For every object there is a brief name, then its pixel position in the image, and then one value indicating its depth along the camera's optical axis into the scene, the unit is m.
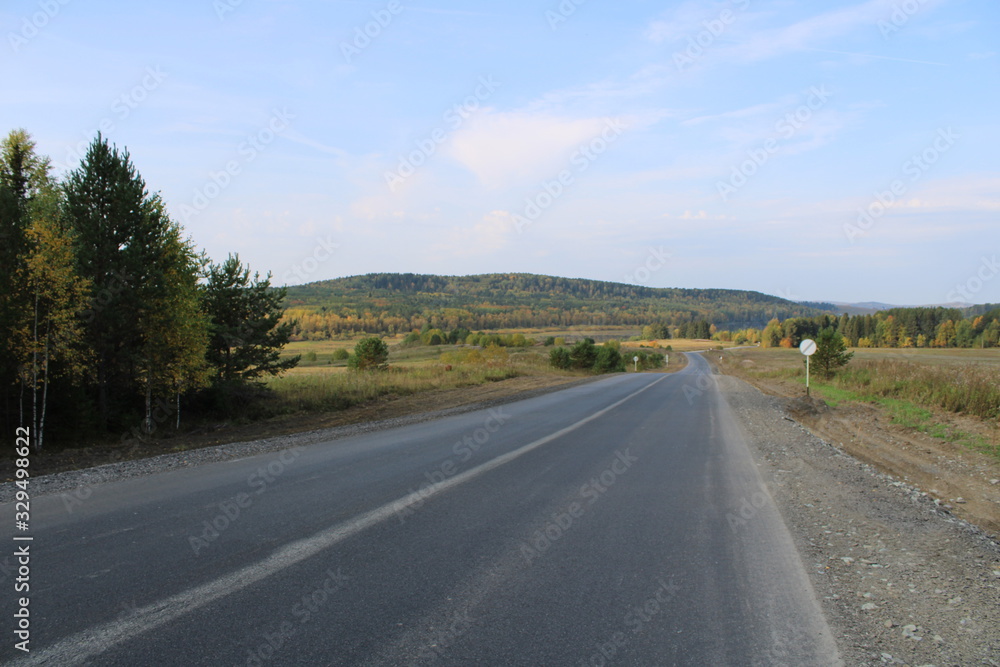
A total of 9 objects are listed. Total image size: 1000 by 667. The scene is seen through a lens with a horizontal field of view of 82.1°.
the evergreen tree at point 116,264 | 15.16
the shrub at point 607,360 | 61.27
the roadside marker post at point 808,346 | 26.39
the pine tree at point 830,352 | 31.20
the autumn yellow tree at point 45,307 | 12.58
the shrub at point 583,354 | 60.28
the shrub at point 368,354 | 40.66
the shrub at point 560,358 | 56.28
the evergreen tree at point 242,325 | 20.83
